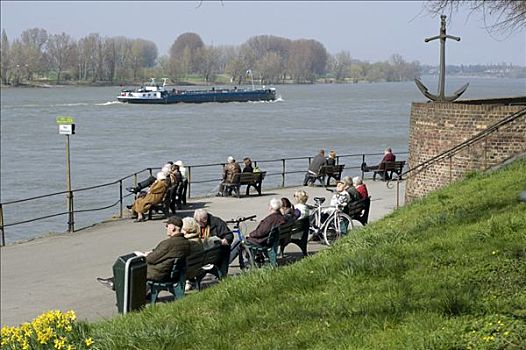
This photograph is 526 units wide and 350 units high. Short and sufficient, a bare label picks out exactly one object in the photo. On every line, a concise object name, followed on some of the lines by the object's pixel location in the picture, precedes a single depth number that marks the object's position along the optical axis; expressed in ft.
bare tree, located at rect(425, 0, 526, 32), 47.98
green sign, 54.24
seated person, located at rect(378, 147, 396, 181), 79.31
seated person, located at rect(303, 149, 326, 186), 73.73
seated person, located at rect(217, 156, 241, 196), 64.69
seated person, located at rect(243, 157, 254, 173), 66.74
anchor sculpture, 53.26
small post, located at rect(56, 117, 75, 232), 53.93
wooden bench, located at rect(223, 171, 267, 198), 64.54
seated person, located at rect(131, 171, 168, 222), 52.31
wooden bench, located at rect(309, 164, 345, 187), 73.92
